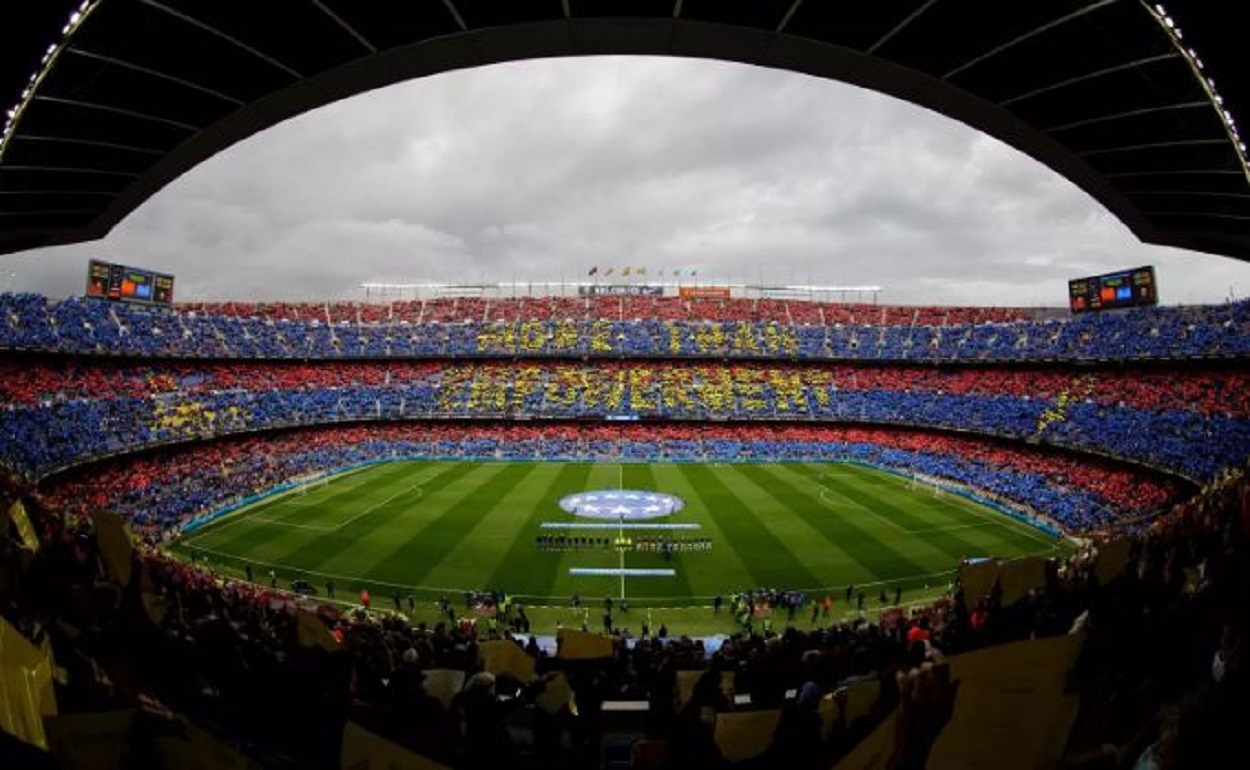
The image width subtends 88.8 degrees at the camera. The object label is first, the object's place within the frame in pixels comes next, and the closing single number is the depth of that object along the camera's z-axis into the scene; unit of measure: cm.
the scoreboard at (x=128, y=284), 5931
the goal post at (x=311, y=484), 4938
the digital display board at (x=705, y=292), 10125
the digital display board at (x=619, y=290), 10181
